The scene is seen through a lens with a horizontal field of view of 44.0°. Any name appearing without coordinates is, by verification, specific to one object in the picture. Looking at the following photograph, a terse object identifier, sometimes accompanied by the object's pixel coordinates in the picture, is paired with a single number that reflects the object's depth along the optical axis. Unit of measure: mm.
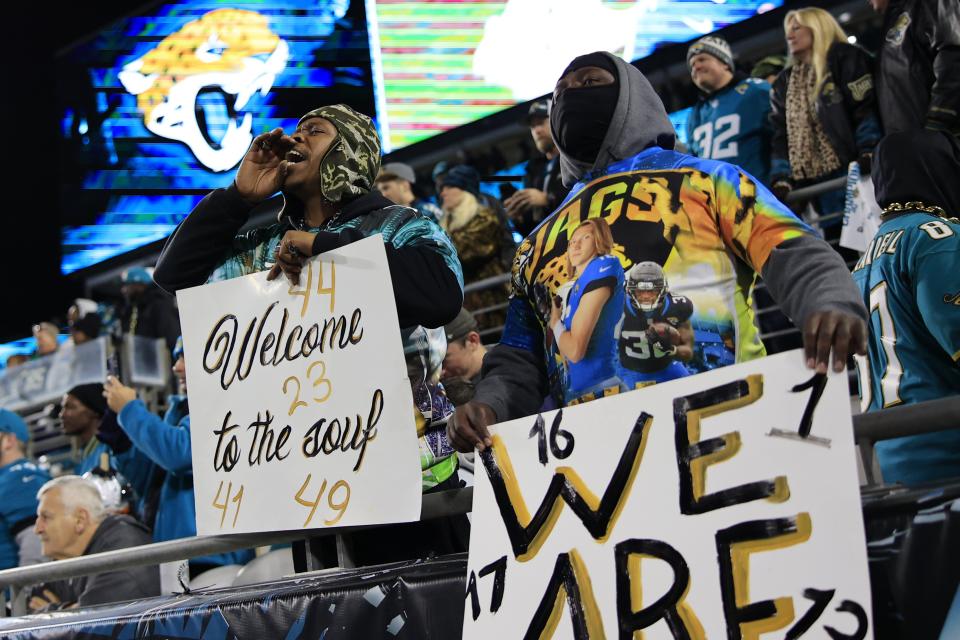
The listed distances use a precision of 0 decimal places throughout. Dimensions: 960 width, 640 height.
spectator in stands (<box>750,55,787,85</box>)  6512
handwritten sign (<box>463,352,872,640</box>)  1564
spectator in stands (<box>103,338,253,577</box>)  4602
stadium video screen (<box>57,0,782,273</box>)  10773
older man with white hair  4902
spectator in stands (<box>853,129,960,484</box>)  2842
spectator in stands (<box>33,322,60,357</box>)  10297
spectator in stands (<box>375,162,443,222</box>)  6602
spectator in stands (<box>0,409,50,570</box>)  5832
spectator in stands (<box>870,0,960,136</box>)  4605
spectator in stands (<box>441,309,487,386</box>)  4664
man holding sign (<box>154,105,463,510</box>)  2496
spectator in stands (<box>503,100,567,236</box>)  5848
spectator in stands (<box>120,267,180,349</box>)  8773
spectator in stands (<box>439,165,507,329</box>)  6387
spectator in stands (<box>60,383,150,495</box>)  6680
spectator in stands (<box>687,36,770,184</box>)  5730
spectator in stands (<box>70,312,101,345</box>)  9711
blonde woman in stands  5223
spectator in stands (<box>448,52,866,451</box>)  1774
